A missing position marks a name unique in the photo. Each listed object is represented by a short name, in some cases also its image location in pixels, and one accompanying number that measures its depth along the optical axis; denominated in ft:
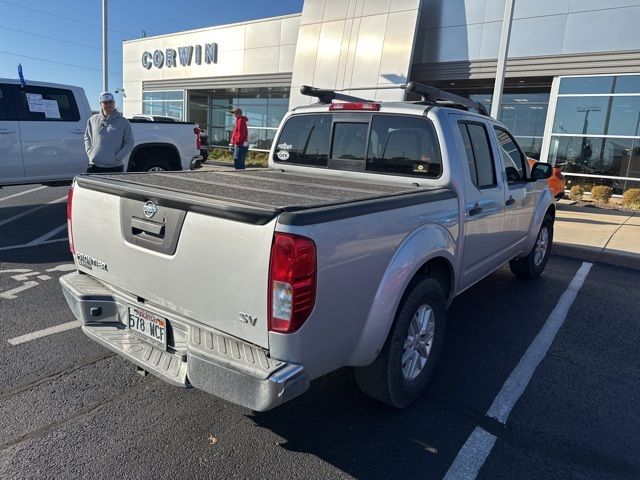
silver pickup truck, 6.95
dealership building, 43.32
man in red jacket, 42.75
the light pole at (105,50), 63.16
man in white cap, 20.08
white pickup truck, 24.72
